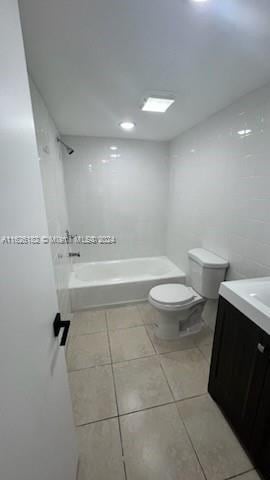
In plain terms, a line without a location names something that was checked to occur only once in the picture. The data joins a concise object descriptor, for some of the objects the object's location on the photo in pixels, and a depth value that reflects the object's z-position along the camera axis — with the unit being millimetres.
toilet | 1847
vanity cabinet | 958
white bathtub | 2455
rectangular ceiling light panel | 1553
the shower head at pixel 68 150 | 2329
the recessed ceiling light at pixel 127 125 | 2131
